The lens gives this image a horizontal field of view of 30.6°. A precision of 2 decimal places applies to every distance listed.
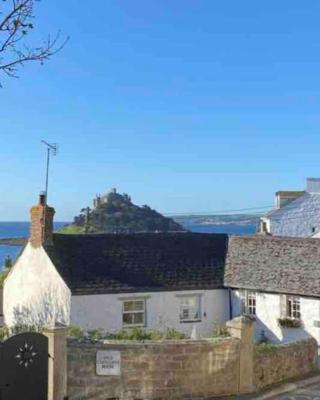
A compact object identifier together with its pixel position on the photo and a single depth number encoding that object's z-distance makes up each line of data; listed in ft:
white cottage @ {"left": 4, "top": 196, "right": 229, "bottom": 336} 83.97
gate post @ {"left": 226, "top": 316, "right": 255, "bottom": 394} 57.21
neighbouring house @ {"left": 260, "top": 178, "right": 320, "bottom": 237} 138.00
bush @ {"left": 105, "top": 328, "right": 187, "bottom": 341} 61.67
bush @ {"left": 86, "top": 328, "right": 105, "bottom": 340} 58.77
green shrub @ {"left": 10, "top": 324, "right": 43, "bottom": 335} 63.60
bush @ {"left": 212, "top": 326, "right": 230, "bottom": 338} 67.31
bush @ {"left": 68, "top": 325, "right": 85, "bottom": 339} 58.54
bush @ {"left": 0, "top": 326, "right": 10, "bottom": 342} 59.25
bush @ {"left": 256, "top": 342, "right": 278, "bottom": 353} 60.27
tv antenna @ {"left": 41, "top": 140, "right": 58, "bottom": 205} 97.62
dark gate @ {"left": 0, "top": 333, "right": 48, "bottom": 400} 49.49
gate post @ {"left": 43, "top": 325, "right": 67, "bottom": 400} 50.88
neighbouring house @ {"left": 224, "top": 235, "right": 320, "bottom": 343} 82.58
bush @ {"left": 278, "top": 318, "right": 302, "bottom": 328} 82.69
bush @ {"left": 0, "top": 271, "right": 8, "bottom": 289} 111.36
